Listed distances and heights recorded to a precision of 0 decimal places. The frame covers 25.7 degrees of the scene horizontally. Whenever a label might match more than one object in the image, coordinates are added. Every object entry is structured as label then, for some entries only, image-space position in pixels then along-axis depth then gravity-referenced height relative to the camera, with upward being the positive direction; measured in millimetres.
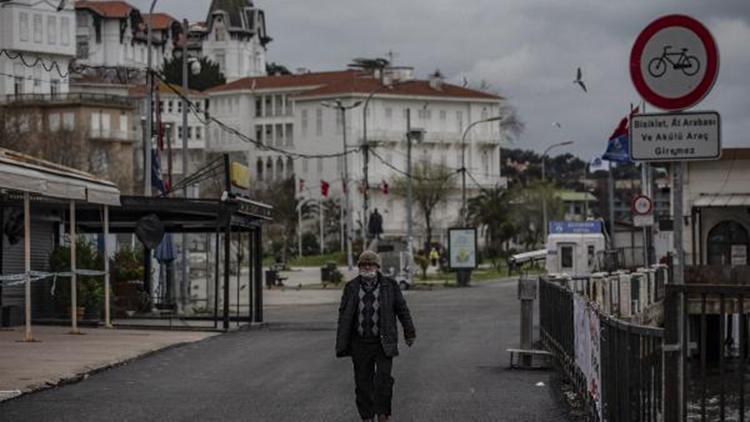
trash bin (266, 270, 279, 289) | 73438 -981
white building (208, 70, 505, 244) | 156625 +12610
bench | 24156 -1522
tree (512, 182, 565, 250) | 138250 +3895
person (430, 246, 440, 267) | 107625 -206
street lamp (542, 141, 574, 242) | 128038 +3596
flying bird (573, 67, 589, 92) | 64688 +6821
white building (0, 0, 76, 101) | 139500 +20411
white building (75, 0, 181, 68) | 187000 +24487
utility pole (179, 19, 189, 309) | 46250 +2782
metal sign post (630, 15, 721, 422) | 11516 +1135
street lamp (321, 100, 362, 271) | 83862 +1797
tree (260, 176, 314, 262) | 133250 +4192
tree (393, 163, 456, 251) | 135375 +5348
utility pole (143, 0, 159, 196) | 44844 +3559
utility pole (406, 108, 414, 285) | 79550 +1676
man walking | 15797 -695
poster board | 74688 +276
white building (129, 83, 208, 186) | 163250 +13787
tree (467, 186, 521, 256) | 115062 +2704
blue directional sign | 69125 +1080
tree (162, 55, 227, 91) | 178750 +20284
